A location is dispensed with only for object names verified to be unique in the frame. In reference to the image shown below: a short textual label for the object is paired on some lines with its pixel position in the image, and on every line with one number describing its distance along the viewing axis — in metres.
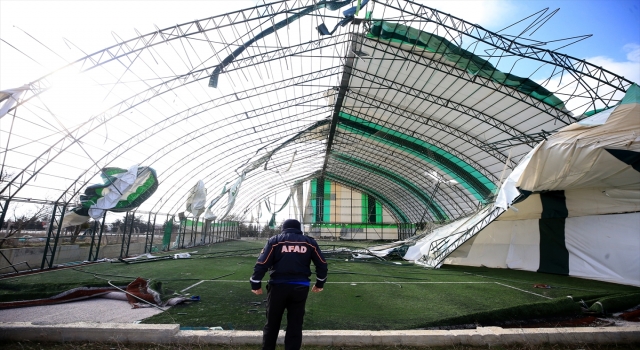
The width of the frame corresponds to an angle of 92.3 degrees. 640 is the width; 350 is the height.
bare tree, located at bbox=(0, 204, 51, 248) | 11.60
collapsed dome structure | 11.87
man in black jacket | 3.58
